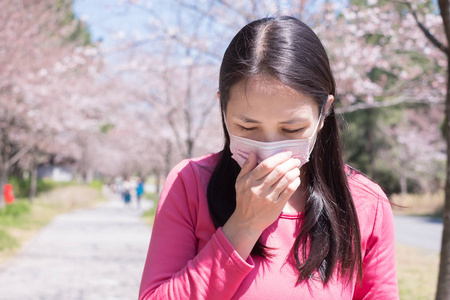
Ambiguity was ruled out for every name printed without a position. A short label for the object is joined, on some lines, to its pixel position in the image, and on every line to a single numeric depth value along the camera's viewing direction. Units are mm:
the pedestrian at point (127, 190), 28234
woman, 1295
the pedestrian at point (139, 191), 26672
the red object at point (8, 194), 17359
